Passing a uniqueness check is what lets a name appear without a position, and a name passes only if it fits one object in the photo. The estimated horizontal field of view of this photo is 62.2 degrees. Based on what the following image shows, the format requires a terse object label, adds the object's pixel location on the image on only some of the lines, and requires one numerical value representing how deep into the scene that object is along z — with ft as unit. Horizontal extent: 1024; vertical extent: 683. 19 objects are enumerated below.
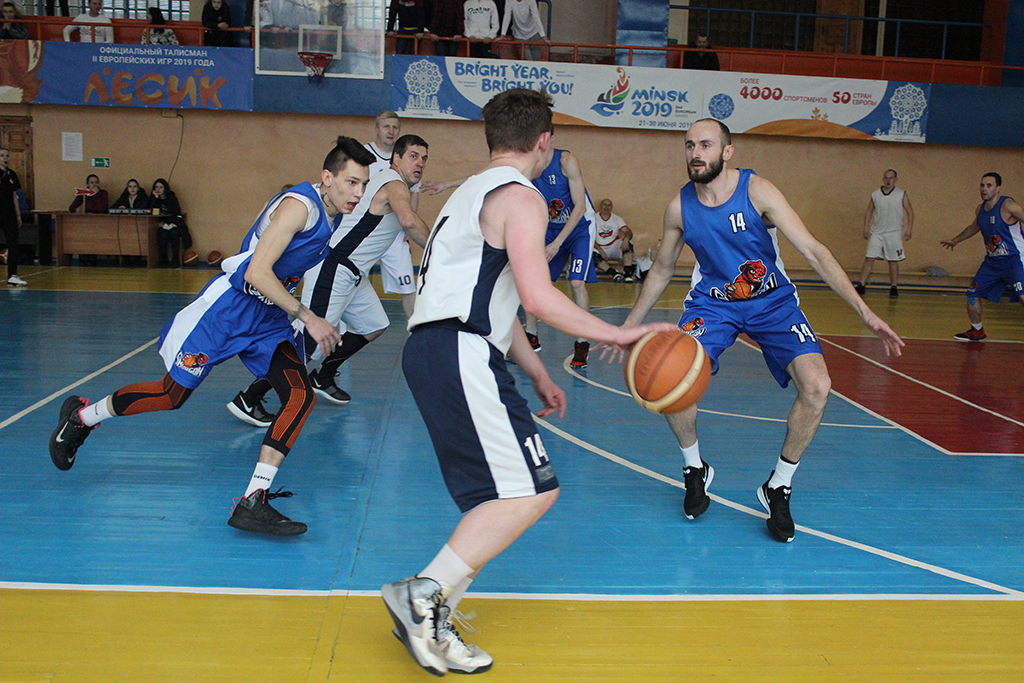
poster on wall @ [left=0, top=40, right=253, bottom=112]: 46.14
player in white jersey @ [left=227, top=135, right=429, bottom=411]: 17.39
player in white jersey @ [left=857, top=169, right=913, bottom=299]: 46.78
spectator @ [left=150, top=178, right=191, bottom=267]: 47.96
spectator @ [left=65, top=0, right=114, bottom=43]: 47.09
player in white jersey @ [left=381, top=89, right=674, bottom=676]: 8.00
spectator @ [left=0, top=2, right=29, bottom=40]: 46.11
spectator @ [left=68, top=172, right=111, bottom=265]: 46.44
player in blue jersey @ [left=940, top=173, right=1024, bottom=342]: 29.37
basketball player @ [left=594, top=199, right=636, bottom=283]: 49.57
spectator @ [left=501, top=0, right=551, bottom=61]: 50.65
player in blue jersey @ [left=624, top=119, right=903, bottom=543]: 12.47
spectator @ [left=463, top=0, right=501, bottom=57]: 49.57
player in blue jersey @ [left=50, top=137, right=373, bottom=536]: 11.59
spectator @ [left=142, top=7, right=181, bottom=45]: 47.21
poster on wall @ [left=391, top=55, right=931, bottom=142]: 47.67
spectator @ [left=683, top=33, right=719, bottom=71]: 49.08
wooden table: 45.60
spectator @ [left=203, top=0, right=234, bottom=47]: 47.55
